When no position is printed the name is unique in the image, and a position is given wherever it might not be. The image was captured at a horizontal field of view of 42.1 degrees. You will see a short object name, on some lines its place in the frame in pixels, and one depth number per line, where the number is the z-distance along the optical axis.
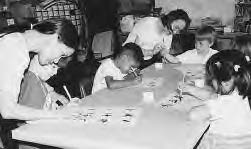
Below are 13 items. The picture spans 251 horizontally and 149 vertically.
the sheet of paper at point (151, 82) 2.44
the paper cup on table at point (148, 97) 2.04
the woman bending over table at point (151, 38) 3.36
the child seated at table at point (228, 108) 1.72
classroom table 1.44
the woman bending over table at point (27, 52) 1.54
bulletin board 4.24
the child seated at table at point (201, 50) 3.23
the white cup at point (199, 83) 2.34
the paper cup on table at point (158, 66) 3.05
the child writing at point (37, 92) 1.97
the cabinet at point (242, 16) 4.89
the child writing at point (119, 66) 2.62
